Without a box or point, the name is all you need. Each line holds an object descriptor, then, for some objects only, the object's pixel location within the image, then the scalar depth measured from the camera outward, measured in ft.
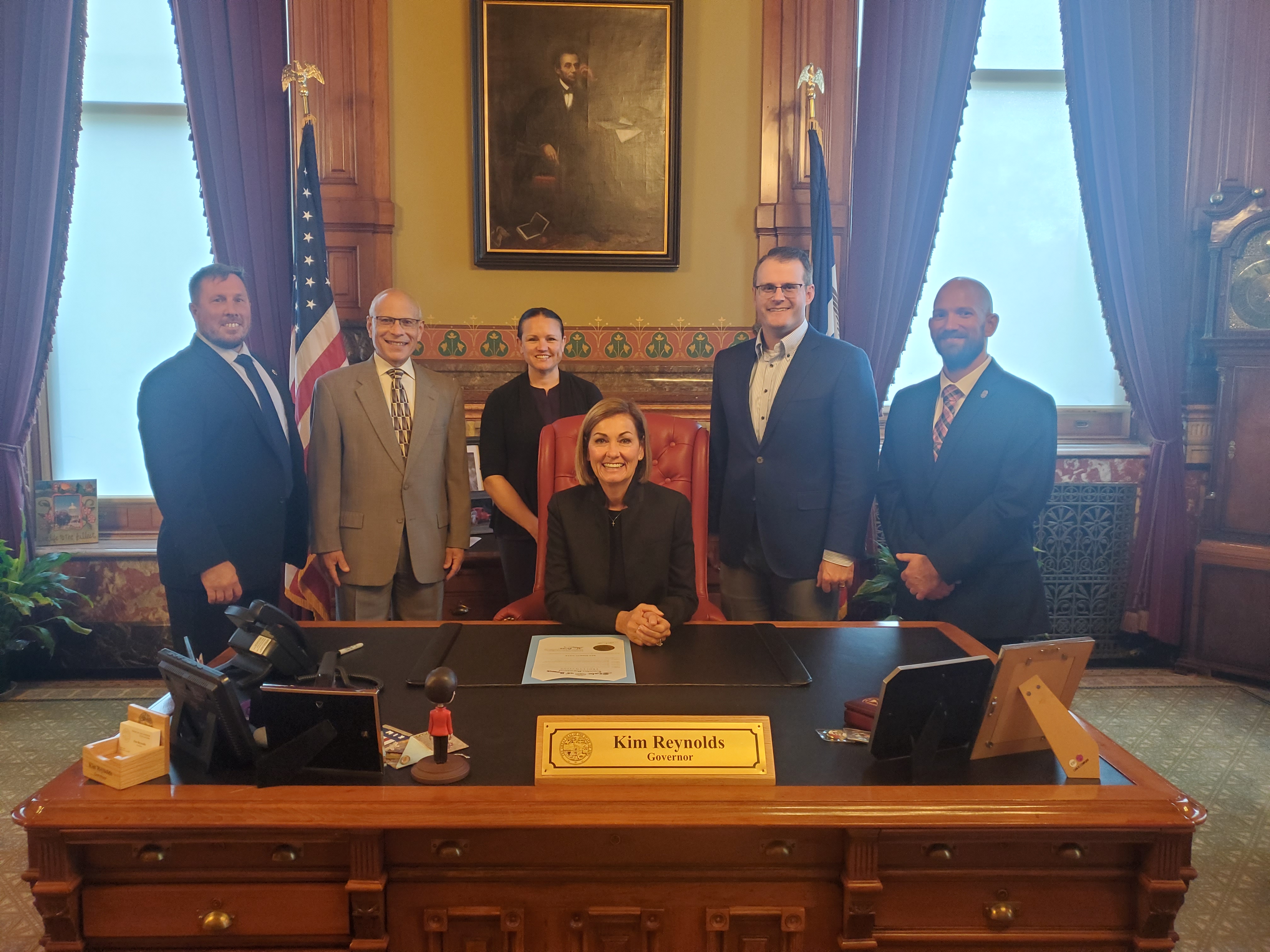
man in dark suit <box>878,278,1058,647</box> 8.65
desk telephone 5.61
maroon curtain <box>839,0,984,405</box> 14.51
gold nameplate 4.51
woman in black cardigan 10.44
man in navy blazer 9.26
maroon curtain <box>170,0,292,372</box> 13.83
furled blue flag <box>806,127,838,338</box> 14.05
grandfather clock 13.79
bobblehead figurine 4.48
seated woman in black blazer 8.00
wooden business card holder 4.50
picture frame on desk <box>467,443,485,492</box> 13.28
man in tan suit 9.66
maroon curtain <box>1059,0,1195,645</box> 14.66
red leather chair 9.32
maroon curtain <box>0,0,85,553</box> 13.55
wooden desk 4.29
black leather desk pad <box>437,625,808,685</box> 6.02
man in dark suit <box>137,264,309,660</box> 8.74
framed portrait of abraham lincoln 14.21
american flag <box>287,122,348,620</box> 13.10
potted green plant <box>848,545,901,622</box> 13.80
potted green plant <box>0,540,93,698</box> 12.86
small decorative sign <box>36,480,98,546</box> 14.42
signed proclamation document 6.02
